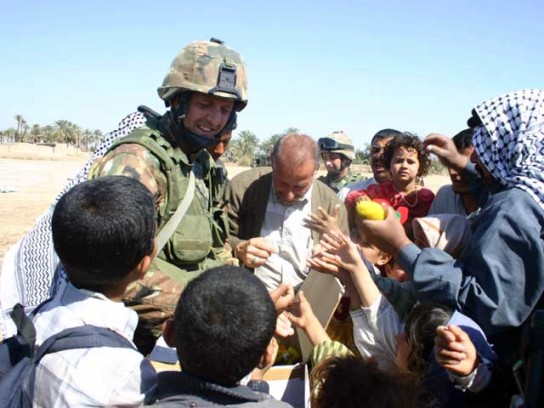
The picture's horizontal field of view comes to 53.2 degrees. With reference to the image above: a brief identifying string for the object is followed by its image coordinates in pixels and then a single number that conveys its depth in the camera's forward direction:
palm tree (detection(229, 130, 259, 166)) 55.38
